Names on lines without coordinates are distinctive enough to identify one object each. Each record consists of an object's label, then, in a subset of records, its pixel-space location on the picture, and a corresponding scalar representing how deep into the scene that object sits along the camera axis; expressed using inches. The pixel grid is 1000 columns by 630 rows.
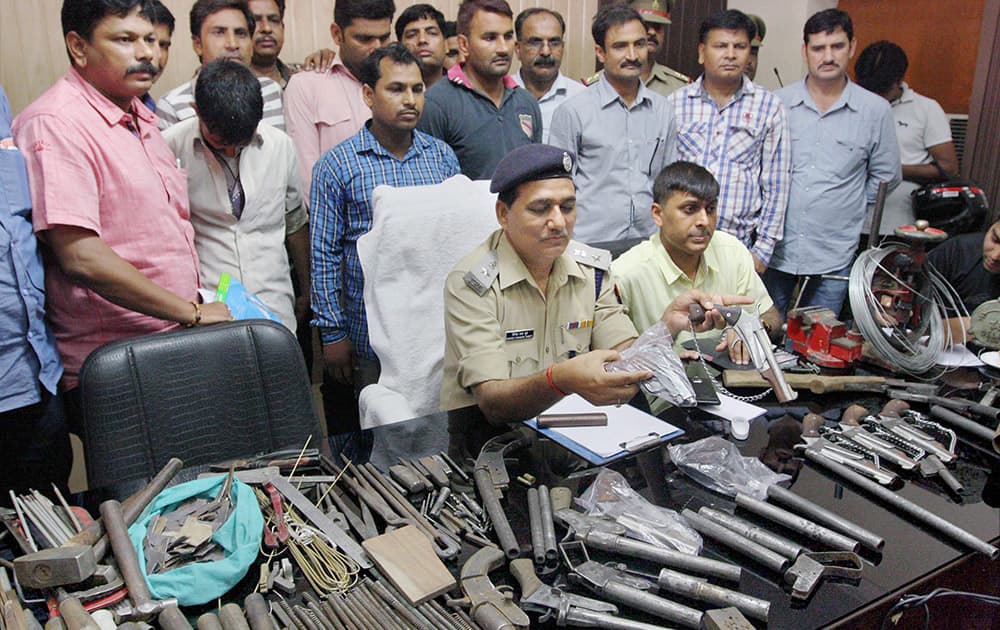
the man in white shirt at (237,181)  103.9
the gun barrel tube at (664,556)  55.2
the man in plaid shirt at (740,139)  145.8
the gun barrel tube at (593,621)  50.1
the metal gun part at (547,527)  57.4
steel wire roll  95.4
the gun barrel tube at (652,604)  50.9
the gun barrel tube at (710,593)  51.8
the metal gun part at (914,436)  75.4
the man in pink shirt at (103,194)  85.2
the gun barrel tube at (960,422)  78.6
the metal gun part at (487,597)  49.8
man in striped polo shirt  127.0
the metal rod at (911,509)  62.0
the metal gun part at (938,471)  70.3
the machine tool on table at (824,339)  96.7
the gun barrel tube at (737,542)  56.4
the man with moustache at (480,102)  139.2
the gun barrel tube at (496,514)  57.5
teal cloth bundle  51.5
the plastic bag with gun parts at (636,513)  59.2
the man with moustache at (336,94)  138.3
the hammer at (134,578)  49.3
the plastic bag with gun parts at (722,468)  67.6
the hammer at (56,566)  50.1
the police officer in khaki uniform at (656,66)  183.0
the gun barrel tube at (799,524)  59.7
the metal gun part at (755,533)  58.2
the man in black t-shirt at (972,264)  123.3
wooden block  52.8
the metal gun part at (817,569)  54.3
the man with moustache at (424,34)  149.7
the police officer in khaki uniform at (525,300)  84.9
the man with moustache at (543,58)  155.9
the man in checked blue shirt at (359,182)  115.6
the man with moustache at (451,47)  175.3
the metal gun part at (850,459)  70.5
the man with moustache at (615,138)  144.1
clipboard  73.1
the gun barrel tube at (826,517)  60.6
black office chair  72.7
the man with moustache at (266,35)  138.9
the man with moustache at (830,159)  148.1
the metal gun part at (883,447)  72.8
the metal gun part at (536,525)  56.9
